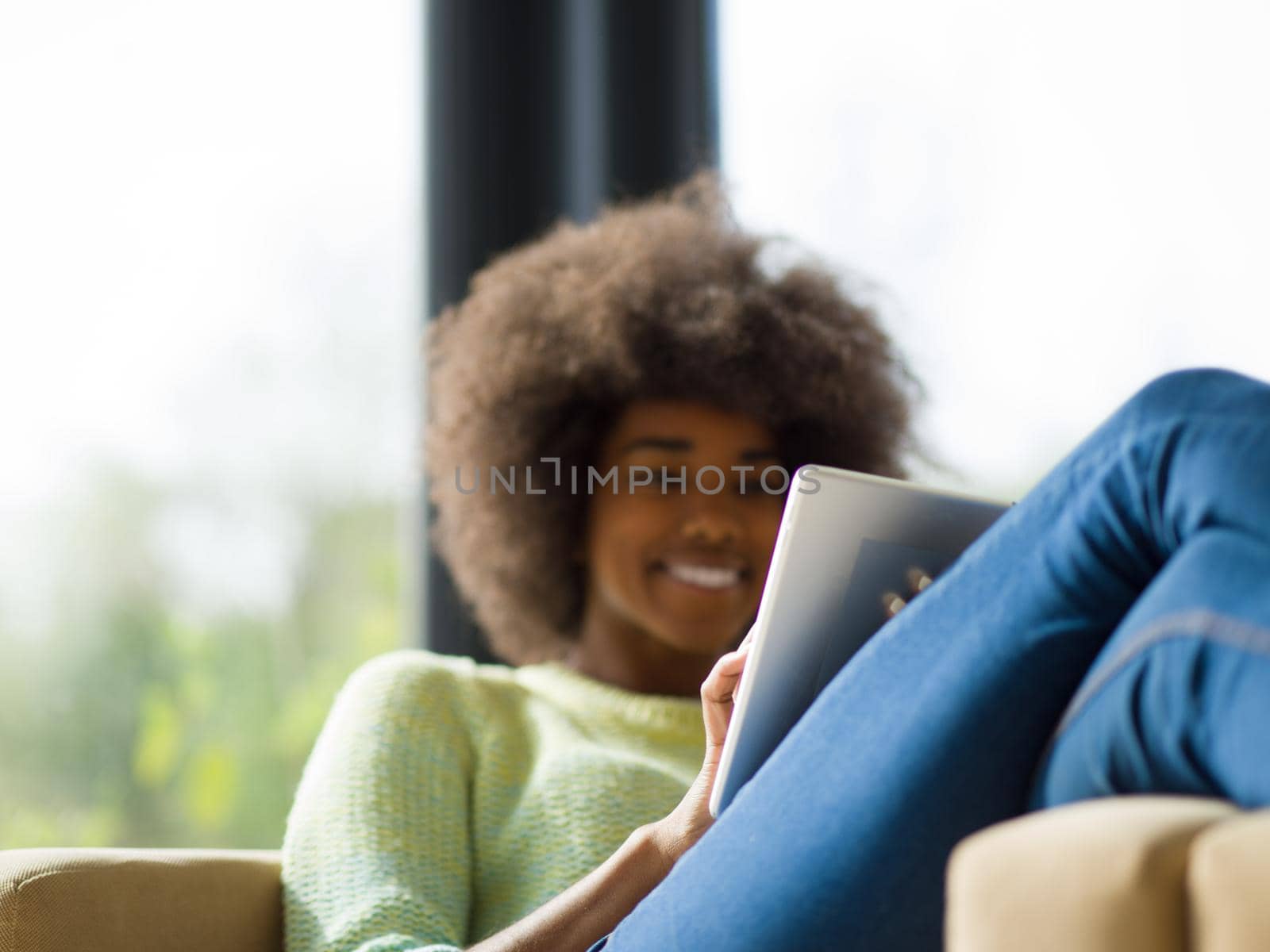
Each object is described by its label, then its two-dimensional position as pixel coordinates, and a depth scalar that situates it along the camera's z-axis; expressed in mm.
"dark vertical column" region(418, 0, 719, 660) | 2324
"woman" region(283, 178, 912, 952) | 1322
